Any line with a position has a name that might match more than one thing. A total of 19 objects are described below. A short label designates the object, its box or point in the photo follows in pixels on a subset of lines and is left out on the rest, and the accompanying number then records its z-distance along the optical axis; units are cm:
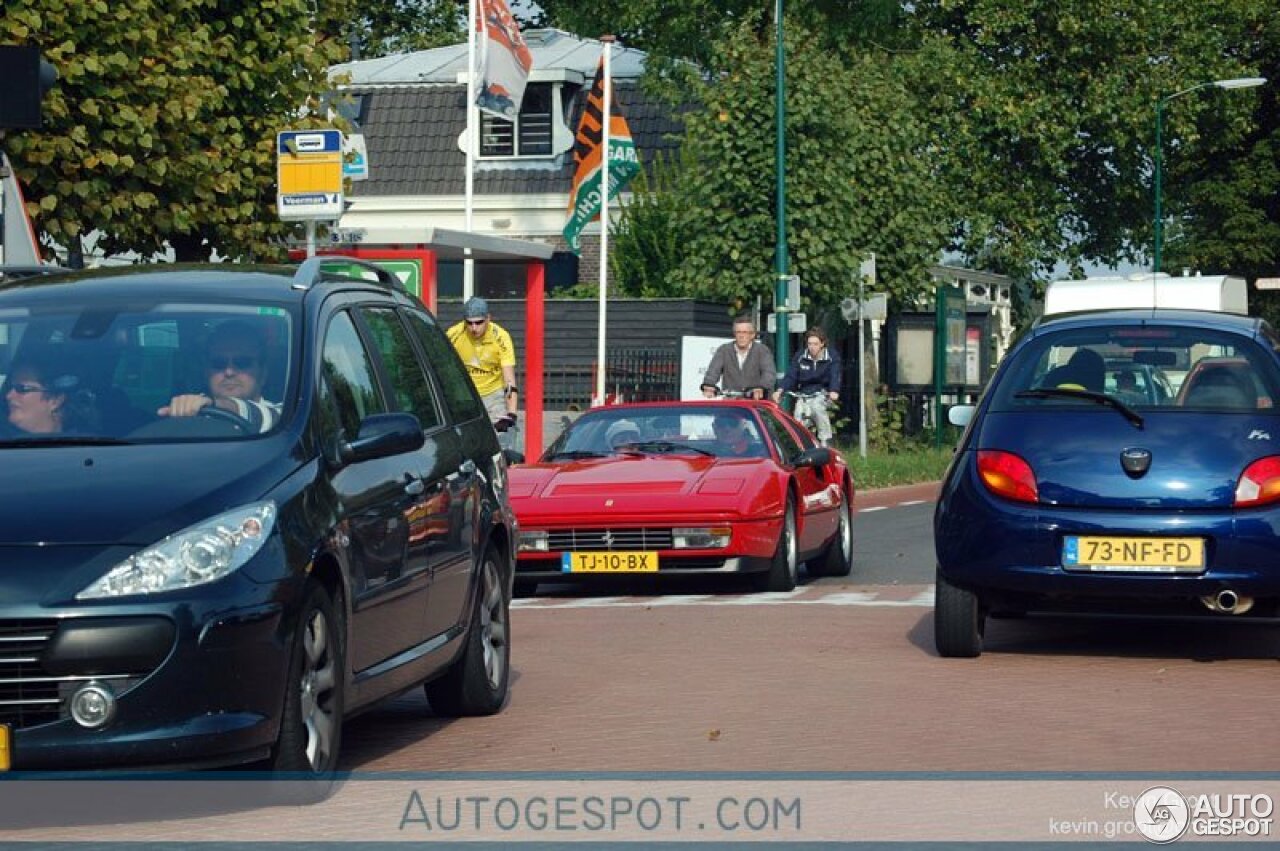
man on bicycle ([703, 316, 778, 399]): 2372
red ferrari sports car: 1536
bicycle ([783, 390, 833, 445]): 2823
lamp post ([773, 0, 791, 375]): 3725
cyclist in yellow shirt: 1992
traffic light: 1289
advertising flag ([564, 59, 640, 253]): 3419
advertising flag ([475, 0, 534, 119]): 3136
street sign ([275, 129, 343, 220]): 1741
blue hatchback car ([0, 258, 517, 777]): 671
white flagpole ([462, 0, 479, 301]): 2930
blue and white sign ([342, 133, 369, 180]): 2469
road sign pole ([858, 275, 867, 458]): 3797
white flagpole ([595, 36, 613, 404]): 3299
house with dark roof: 5297
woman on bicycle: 2816
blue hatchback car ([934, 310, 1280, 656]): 1060
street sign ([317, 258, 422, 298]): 2342
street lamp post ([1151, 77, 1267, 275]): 5178
